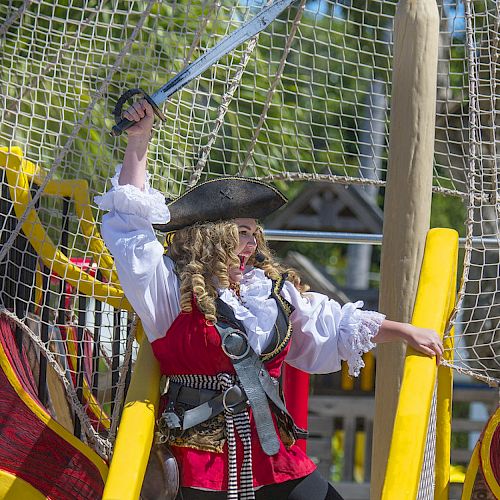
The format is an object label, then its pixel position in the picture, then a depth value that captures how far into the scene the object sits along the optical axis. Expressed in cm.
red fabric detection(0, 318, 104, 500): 750
